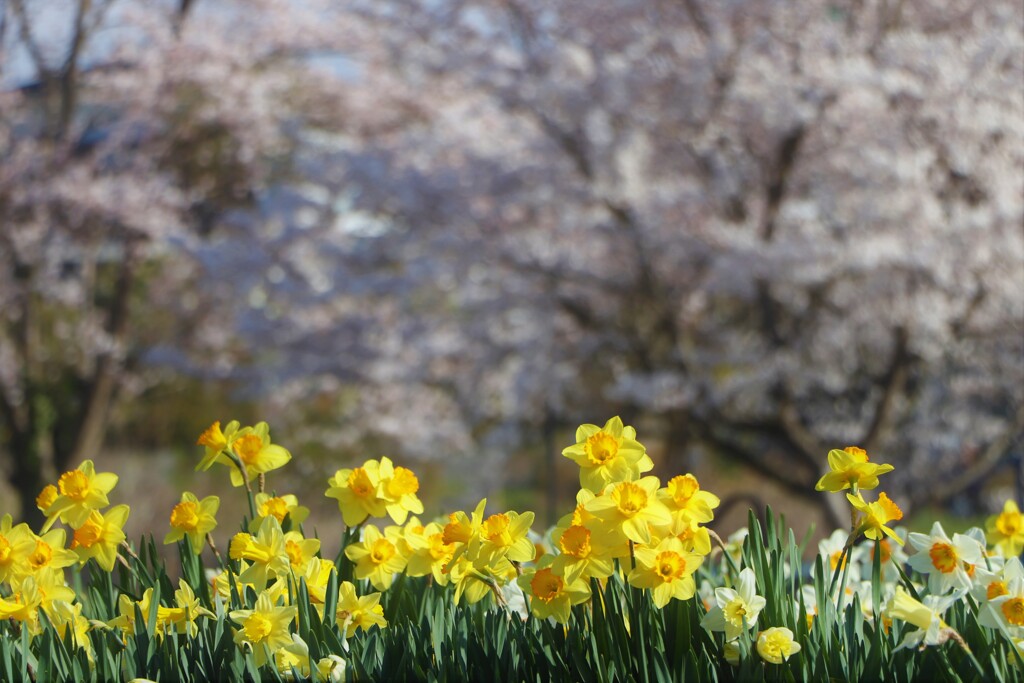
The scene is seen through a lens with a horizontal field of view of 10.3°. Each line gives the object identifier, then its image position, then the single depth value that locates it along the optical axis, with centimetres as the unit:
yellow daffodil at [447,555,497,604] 558
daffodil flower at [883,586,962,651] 544
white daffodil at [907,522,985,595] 559
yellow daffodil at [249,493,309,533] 575
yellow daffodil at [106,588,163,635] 563
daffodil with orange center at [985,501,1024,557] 579
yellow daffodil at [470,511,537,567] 556
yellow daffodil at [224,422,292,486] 576
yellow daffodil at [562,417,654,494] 552
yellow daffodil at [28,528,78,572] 567
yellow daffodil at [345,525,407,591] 570
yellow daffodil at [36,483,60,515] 570
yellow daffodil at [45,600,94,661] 564
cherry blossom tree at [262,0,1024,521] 1288
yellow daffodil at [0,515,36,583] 565
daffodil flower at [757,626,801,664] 544
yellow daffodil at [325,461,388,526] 570
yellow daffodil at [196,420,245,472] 574
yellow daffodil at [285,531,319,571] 571
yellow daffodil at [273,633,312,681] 552
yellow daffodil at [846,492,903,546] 557
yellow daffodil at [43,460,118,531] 568
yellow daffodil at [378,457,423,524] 570
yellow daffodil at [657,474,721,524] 555
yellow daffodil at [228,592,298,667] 552
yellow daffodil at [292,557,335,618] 568
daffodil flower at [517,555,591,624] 550
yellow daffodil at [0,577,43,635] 561
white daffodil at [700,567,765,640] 548
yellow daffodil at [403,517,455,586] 567
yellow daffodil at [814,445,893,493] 558
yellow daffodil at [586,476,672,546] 547
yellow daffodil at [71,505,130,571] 568
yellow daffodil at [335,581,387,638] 561
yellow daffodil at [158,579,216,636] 561
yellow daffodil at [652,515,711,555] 555
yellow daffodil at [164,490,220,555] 572
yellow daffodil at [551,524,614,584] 548
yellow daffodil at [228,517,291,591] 564
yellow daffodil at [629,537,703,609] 547
